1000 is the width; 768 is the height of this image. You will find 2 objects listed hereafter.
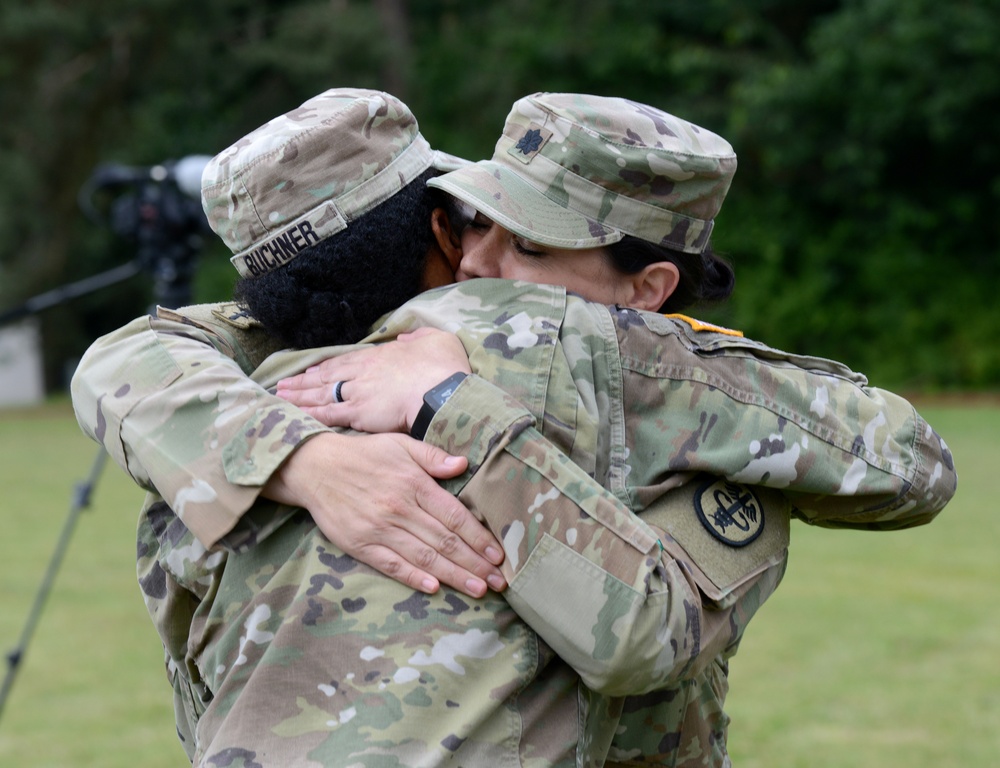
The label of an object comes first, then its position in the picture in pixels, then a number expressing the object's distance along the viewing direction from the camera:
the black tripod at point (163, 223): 9.64
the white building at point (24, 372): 48.22
